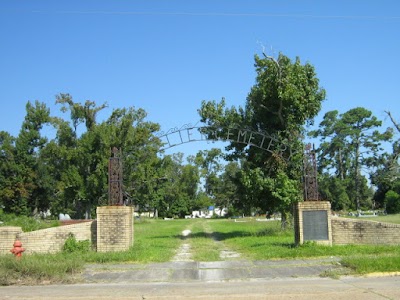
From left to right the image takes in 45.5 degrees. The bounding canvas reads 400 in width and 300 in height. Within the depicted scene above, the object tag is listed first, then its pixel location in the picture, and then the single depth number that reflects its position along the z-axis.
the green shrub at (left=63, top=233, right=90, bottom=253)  16.95
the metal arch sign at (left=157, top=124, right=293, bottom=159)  23.27
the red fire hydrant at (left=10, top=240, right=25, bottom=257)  13.61
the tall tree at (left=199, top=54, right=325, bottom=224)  22.83
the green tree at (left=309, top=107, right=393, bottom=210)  86.69
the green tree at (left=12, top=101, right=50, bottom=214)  59.84
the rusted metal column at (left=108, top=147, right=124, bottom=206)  17.56
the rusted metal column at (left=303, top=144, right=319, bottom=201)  18.12
